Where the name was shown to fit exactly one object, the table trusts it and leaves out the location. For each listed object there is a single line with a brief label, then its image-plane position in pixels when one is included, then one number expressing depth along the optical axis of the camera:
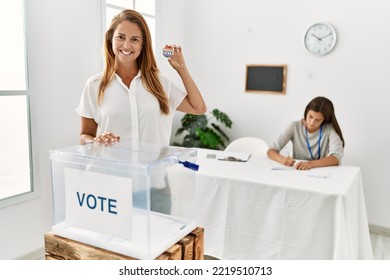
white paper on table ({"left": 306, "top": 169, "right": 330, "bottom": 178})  2.50
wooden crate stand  0.81
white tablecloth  2.11
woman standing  1.31
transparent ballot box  0.78
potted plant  4.07
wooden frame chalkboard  3.85
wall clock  3.50
